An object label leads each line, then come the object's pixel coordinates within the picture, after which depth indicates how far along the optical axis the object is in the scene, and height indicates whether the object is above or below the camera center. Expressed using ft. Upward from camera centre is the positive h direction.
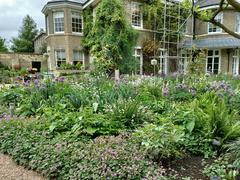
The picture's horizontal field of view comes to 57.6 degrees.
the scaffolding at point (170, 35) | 60.08 +10.07
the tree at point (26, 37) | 136.15 +23.46
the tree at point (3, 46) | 122.17 +15.91
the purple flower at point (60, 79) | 23.32 -0.75
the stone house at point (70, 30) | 58.13 +11.66
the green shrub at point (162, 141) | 10.21 -3.35
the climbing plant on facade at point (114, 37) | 49.39 +7.98
